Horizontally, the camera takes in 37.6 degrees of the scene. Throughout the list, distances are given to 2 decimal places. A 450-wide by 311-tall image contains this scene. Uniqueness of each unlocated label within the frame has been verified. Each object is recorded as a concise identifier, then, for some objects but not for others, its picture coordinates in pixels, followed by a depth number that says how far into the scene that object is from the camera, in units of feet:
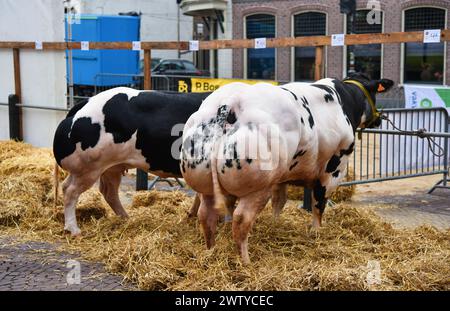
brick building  84.33
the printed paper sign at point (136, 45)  33.32
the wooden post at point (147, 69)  31.86
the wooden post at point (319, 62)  27.45
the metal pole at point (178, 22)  114.21
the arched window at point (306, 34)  93.56
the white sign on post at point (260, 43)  30.07
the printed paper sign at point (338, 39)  27.22
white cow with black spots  16.44
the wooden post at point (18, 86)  40.24
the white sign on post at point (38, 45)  39.19
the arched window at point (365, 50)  88.38
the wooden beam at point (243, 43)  26.09
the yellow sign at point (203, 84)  38.70
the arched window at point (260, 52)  99.55
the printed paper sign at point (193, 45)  32.19
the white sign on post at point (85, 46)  36.45
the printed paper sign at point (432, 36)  24.91
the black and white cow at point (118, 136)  21.57
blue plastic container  78.23
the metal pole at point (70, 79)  41.50
